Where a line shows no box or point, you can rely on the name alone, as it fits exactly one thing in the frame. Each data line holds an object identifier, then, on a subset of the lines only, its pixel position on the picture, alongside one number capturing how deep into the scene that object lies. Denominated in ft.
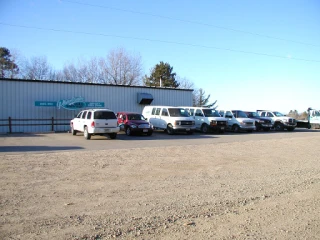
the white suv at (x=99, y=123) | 57.82
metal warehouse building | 80.07
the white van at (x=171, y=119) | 73.72
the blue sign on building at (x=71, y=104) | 83.61
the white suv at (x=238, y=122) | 87.61
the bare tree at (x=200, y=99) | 231.30
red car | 68.18
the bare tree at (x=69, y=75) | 174.40
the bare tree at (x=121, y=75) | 171.22
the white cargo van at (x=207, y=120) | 80.74
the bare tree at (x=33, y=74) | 162.33
